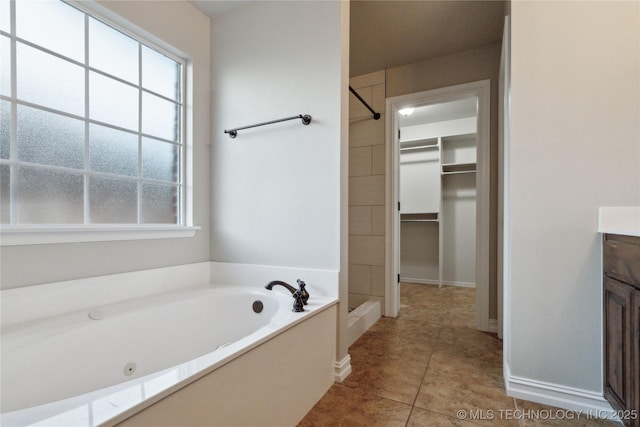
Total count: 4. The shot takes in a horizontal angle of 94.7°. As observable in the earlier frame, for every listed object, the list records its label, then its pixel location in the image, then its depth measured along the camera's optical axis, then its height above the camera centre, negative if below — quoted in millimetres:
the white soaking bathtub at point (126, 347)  714 -535
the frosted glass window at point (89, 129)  1343 +448
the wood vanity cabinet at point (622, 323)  1061 -435
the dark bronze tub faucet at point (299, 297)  1405 -414
